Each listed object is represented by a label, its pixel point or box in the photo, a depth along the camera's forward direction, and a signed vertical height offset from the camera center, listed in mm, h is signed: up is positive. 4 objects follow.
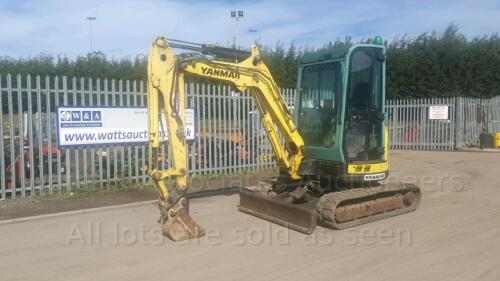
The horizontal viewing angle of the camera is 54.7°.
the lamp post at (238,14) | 33156 +7627
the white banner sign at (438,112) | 20094 +443
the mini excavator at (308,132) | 6469 -127
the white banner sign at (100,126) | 9422 +4
